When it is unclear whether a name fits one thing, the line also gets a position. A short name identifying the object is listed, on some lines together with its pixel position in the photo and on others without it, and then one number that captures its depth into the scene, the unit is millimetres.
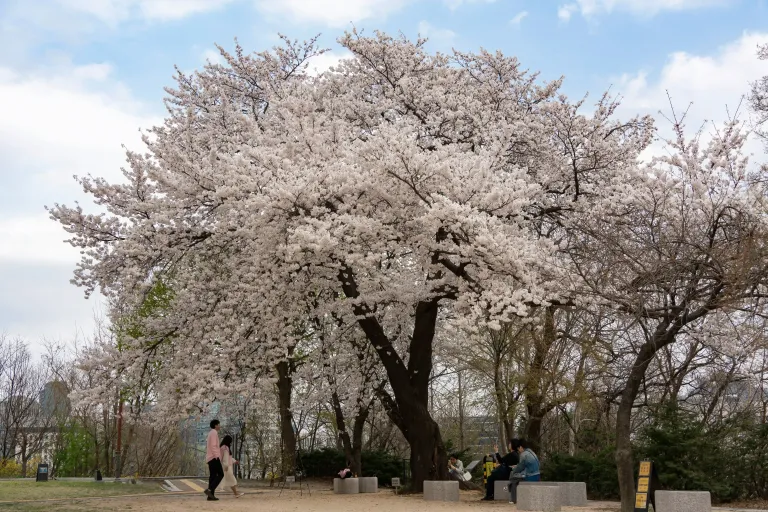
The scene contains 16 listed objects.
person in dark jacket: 15562
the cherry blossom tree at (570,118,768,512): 11320
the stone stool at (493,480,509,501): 15836
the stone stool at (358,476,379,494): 20203
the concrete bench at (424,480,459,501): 15484
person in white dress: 15344
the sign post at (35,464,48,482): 21297
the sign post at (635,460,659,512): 11570
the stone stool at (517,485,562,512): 12760
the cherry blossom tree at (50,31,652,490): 14555
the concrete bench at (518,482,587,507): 15008
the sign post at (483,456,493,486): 22969
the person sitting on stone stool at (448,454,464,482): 19494
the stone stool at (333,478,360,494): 19531
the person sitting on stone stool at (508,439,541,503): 14172
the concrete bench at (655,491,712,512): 11594
